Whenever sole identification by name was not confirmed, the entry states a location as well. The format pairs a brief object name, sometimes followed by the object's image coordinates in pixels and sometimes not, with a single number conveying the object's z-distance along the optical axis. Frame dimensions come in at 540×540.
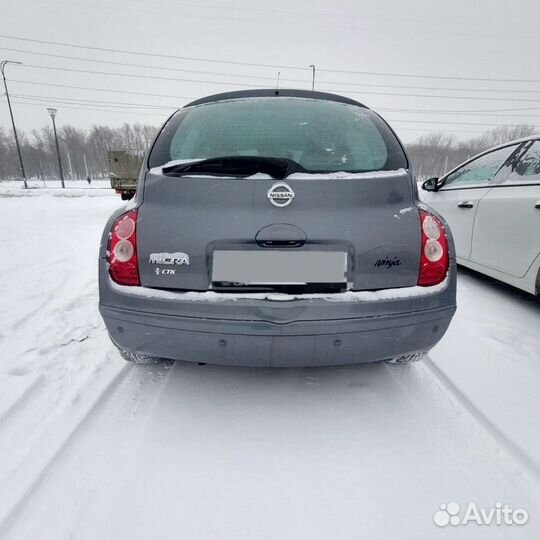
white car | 2.67
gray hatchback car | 1.38
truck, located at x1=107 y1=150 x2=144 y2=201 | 13.89
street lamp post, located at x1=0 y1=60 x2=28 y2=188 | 21.75
